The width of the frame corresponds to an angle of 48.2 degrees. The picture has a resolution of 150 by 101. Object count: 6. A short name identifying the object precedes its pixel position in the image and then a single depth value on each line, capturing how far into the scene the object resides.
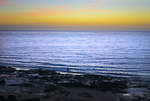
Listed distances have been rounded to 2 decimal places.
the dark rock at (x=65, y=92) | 11.56
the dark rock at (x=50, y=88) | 12.34
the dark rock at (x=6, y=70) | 19.71
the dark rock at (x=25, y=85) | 13.63
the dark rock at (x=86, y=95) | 11.32
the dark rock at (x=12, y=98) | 9.66
